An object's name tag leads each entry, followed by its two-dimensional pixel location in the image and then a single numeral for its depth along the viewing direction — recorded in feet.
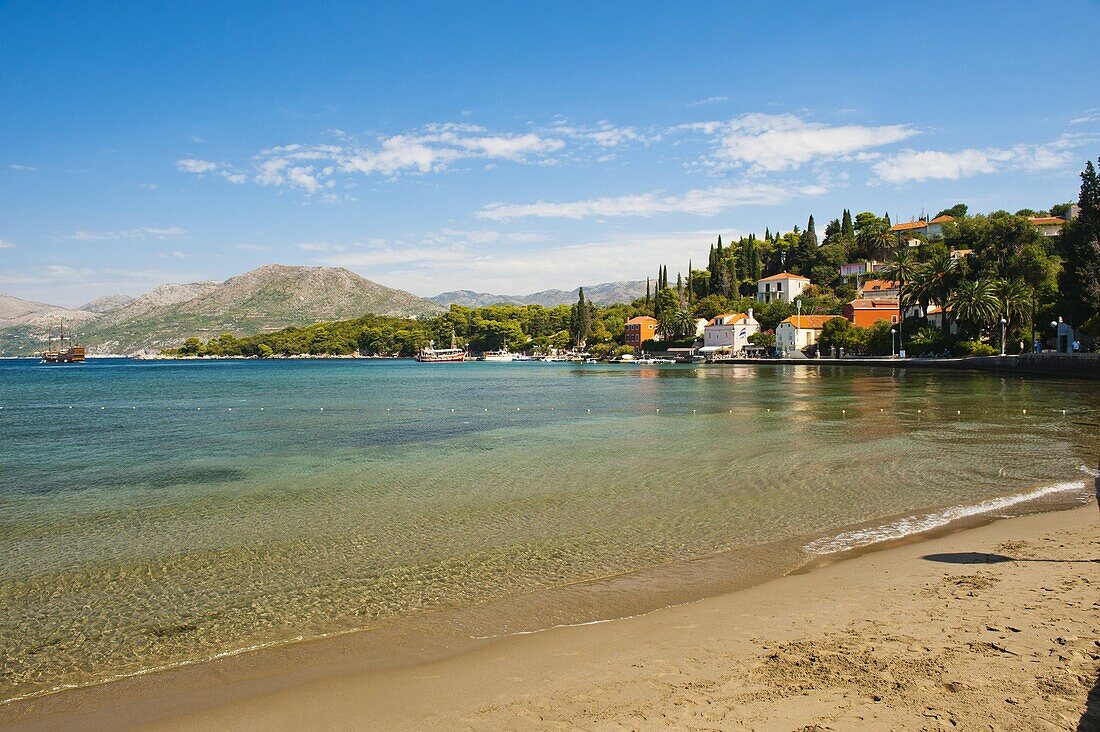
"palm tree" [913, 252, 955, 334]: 269.44
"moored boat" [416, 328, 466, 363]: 583.95
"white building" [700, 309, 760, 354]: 399.85
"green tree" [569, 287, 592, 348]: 551.18
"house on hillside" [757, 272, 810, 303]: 418.51
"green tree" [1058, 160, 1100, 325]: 191.21
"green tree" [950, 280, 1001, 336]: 250.98
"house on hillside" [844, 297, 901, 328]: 342.23
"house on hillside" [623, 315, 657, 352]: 479.00
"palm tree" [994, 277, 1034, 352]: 248.73
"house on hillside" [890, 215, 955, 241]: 433.65
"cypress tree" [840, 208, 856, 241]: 457.35
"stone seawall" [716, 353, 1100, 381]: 173.10
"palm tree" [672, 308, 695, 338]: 445.78
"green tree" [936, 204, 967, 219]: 485.56
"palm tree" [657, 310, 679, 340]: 452.76
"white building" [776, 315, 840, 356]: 365.20
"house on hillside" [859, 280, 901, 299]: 363.64
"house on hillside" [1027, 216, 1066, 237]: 385.77
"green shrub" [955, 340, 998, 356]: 254.47
